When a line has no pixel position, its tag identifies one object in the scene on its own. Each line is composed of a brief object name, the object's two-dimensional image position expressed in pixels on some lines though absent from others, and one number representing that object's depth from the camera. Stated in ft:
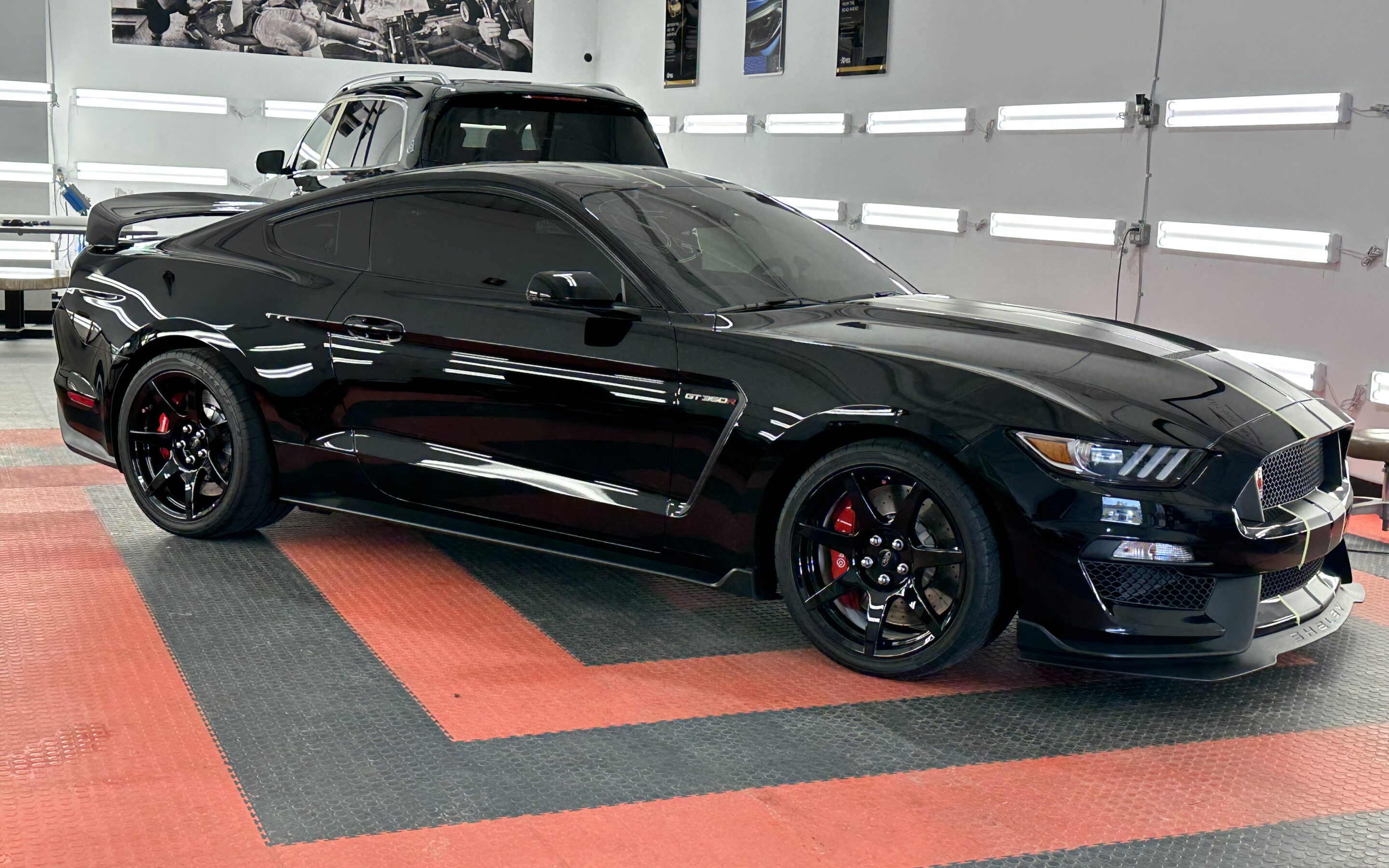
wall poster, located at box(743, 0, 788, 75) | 34.24
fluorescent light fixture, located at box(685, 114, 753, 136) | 35.88
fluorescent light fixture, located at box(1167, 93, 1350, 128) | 20.47
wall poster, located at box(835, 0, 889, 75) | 30.58
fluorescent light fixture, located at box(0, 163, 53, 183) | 34.60
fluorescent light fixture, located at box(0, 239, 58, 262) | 35.22
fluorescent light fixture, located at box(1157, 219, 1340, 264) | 20.77
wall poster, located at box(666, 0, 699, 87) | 38.37
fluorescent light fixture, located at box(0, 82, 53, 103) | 34.35
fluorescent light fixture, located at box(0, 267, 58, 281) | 34.71
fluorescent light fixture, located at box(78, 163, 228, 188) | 38.99
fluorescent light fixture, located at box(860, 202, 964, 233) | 28.60
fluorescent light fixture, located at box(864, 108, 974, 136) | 28.27
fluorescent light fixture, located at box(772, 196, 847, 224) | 32.32
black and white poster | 39.65
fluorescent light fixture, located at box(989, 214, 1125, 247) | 24.63
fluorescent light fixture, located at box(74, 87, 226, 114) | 38.88
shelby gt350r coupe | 10.71
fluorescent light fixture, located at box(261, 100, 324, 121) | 41.09
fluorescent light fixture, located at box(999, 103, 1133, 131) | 24.31
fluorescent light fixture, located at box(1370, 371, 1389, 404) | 20.08
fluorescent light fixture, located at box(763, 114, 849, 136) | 32.04
